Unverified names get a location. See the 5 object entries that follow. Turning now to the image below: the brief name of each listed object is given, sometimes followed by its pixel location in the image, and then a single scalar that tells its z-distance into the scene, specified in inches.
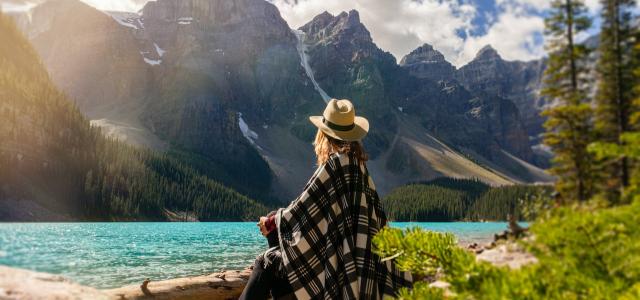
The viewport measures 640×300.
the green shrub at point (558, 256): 37.0
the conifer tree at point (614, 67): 618.6
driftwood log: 189.8
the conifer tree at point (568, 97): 419.6
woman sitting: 175.8
